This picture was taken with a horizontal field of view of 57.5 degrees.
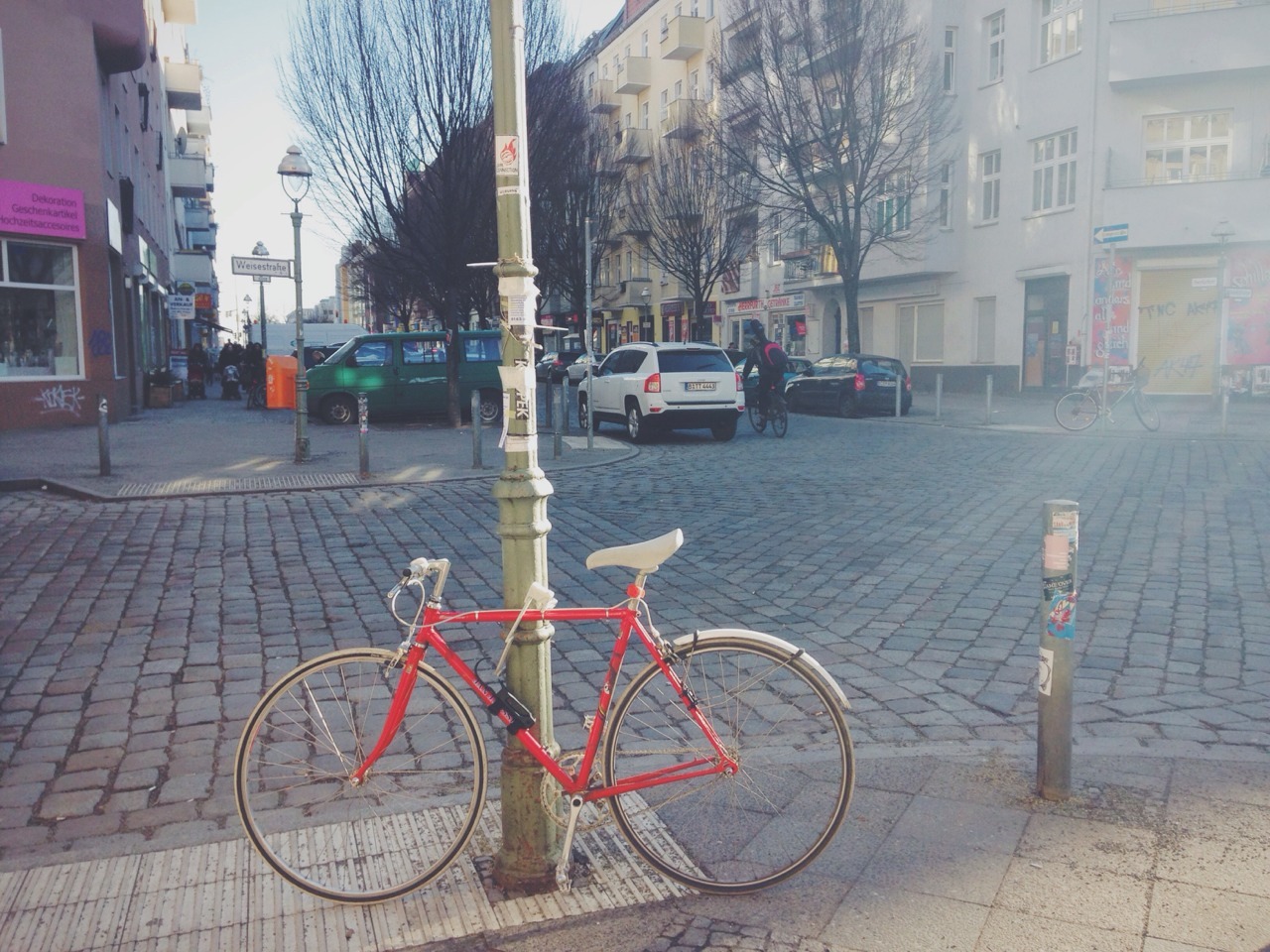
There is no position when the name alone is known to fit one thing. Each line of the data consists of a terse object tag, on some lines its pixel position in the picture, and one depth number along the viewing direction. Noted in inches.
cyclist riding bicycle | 743.7
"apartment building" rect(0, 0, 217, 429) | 768.3
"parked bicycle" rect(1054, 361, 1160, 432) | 756.6
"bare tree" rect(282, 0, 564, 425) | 763.4
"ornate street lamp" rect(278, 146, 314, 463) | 583.8
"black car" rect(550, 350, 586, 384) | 1711.4
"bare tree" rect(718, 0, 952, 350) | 1115.3
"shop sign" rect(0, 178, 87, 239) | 758.5
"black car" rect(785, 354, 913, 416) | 949.8
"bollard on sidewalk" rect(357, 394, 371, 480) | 519.5
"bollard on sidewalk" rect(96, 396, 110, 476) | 498.0
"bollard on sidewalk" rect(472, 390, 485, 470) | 527.8
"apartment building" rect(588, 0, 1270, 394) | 1042.7
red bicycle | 127.2
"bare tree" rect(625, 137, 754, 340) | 1574.8
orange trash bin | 643.5
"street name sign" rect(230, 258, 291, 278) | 594.9
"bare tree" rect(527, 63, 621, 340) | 855.7
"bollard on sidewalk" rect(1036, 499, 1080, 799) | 148.5
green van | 880.3
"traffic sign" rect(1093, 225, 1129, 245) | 884.0
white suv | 706.8
